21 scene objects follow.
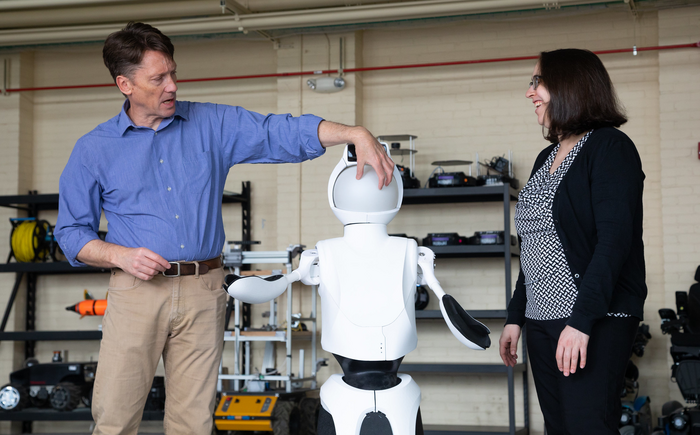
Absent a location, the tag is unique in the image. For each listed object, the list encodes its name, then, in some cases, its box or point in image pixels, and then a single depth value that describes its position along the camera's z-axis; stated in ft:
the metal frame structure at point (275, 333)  15.75
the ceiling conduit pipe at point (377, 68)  16.30
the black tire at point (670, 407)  13.91
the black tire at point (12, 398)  16.87
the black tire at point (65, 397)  16.66
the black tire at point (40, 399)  17.08
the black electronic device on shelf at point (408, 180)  16.39
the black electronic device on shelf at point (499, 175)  16.10
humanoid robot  6.39
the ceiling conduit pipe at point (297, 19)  15.49
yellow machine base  14.76
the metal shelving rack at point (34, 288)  16.60
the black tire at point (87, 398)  17.11
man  6.10
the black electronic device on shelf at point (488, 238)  15.74
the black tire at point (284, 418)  14.55
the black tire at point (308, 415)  15.25
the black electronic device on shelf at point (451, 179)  16.12
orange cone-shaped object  17.29
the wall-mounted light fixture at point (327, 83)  17.81
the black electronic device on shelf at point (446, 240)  16.03
